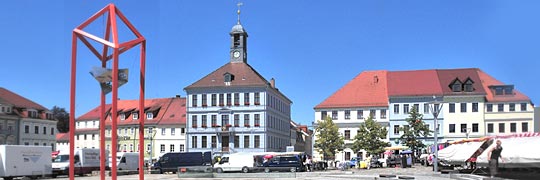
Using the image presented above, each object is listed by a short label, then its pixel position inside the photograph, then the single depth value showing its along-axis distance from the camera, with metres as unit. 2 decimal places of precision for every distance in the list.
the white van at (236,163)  52.83
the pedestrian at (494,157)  18.06
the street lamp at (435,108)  36.72
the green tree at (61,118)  120.88
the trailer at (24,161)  38.66
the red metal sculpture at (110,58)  16.09
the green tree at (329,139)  73.62
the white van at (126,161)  56.57
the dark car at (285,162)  50.22
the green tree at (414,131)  65.19
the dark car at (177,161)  54.28
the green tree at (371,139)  70.00
